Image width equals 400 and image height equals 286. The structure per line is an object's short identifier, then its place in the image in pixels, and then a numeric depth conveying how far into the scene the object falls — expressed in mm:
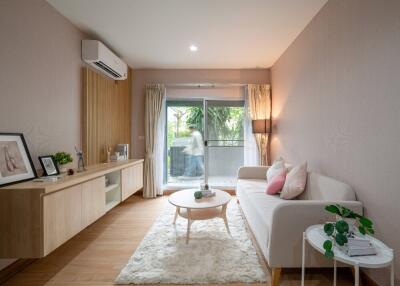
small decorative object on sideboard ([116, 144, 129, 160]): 3627
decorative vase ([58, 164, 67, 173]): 2204
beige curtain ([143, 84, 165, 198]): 4133
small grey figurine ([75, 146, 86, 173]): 2408
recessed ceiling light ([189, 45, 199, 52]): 3227
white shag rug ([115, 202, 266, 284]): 1711
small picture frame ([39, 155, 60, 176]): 2008
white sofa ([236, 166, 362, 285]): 1550
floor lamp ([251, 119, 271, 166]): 3910
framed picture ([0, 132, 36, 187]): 1653
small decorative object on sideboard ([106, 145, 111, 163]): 3336
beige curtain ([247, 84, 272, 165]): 4109
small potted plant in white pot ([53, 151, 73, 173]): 2184
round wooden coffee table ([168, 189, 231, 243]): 2262
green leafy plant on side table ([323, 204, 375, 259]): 1170
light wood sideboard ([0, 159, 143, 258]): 1511
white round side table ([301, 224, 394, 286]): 1091
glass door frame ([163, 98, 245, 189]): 4332
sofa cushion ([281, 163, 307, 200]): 2311
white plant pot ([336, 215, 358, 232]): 1327
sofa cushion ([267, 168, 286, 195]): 2549
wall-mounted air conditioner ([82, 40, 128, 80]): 2797
